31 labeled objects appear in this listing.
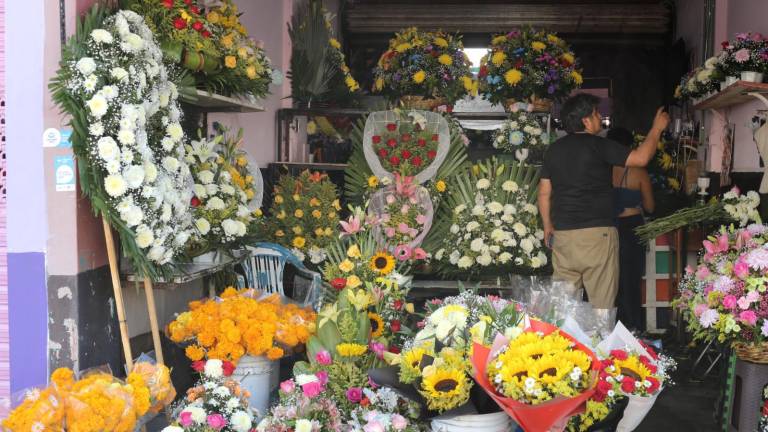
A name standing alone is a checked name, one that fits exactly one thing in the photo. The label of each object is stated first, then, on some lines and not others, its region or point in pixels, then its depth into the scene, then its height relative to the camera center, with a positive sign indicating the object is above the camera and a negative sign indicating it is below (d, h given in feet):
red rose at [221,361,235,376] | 8.04 -2.00
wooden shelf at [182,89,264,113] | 11.90 +1.02
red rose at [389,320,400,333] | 9.77 -1.93
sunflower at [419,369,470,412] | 6.20 -1.70
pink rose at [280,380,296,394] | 7.29 -1.99
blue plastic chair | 15.52 -1.93
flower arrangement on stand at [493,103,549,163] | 17.97 +0.69
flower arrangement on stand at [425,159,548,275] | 15.55 -1.18
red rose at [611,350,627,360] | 6.87 -1.59
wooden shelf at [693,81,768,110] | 14.73 +1.53
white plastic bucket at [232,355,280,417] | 10.41 -2.73
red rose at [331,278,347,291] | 10.18 -1.46
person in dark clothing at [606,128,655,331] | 17.90 -1.32
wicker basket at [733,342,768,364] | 11.16 -2.56
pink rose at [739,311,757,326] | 10.64 -1.96
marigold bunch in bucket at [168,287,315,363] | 9.93 -2.04
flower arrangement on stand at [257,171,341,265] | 16.65 -1.10
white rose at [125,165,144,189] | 9.07 -0.11
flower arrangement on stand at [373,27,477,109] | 18.80 +2.19
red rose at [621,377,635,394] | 6.43 -1.72
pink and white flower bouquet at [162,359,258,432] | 7.16 -2.20
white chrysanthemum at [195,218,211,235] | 11.68 -0.86
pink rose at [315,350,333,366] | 8.14 -1.92
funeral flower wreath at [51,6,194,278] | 8.92 +0.43
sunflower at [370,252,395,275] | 10.79 -1.29
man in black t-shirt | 13.99 -0.60
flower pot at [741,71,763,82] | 15.88 +1.79
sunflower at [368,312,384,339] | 9.43 -1.86
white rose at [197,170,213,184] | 12.13 -0.15
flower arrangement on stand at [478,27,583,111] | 18.40 +2.20
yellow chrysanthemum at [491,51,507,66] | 18.56 +2.49
